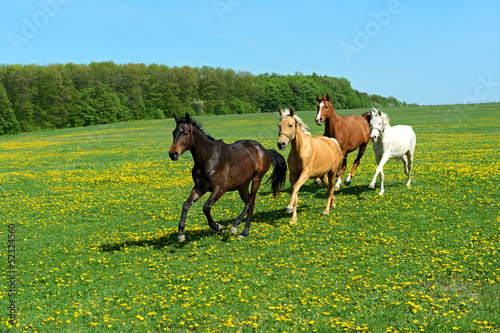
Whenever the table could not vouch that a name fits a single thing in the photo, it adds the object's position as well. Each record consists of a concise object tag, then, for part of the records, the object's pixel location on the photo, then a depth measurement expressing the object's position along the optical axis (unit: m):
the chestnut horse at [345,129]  15.23
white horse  14.84
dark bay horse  9.88
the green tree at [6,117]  84.44
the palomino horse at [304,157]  11.39
